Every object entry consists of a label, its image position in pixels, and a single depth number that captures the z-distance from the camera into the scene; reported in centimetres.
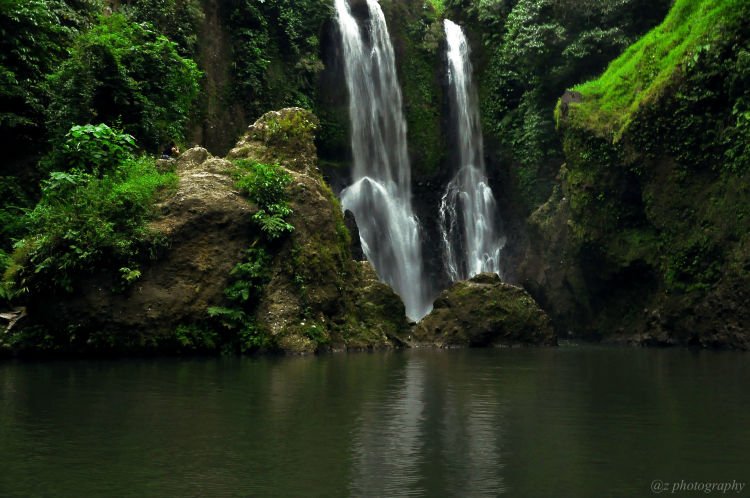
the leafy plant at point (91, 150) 1688
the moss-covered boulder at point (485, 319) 1925
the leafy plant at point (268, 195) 1664
